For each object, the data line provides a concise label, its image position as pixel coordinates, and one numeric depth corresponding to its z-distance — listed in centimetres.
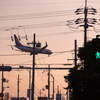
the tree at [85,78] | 4525
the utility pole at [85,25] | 5817
